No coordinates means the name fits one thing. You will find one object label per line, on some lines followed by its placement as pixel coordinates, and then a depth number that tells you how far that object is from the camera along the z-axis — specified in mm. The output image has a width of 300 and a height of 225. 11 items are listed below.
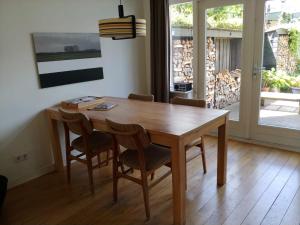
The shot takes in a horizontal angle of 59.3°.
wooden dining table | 2059
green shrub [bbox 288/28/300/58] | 3303
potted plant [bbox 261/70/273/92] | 3596
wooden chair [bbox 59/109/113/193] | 2559
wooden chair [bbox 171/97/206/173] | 2841
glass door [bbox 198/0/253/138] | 3684
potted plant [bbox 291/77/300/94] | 3433
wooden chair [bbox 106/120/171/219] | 2125
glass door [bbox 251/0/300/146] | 3357
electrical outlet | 2930
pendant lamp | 2087
